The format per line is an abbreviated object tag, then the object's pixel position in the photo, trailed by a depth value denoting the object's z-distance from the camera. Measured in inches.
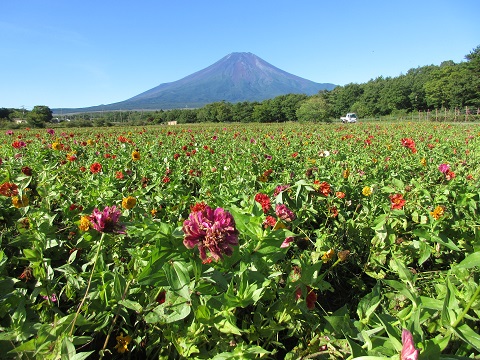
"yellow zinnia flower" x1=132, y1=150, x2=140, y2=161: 133.1
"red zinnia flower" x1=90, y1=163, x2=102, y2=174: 105.6
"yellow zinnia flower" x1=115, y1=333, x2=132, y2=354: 51.6
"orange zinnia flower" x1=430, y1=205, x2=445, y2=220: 74.2
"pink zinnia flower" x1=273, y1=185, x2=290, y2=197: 70.8
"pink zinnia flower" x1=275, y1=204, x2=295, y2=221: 54.1
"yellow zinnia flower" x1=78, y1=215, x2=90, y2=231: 51.6
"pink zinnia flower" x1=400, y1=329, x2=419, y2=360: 25.2
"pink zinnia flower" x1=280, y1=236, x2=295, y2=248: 49.2
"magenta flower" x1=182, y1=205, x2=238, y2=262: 35.0
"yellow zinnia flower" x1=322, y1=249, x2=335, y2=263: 57.9
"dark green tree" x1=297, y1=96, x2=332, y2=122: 1649.9
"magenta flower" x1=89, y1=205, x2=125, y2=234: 45.1
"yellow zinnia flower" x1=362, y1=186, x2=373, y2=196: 95.5
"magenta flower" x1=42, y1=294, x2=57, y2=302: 53.2
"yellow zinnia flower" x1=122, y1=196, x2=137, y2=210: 65.0
